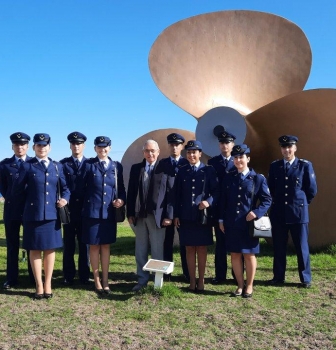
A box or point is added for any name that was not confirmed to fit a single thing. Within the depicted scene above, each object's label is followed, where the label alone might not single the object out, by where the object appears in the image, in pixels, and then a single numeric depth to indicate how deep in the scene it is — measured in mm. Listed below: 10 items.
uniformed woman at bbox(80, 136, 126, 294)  4621
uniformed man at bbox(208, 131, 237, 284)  5207
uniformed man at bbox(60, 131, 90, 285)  5133
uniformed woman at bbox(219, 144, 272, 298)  4426
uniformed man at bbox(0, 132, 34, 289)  4965
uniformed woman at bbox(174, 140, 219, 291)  4598
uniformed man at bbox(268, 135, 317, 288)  4930
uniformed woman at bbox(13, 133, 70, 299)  4414
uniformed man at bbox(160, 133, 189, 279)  4801
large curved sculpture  6105
